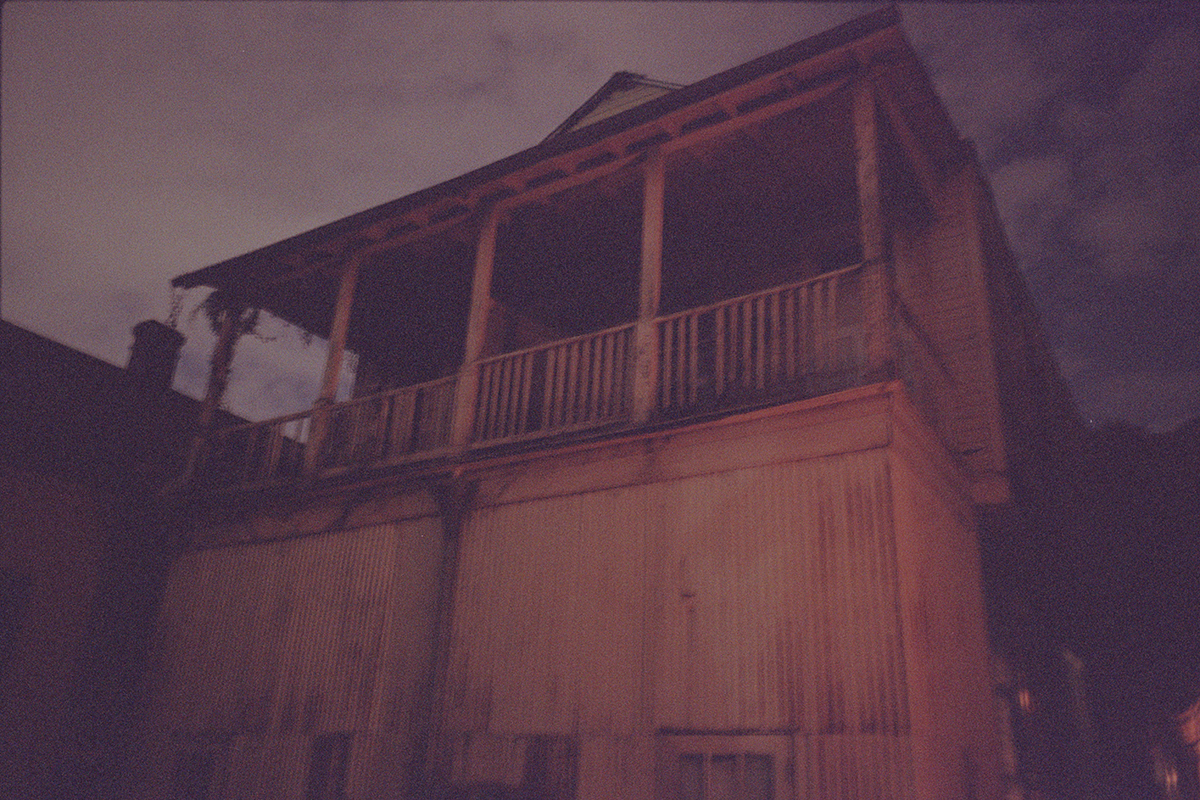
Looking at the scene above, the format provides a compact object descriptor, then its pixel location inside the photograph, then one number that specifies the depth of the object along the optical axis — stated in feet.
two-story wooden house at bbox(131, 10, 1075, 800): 24.50
